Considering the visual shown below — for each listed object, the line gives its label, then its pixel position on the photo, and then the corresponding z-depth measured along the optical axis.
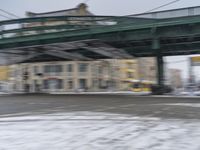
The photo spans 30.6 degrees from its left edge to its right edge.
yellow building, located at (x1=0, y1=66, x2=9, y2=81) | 120.69
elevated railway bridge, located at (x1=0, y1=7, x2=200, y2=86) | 38.28
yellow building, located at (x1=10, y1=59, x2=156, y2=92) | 94.12
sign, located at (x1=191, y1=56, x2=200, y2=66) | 44.34
